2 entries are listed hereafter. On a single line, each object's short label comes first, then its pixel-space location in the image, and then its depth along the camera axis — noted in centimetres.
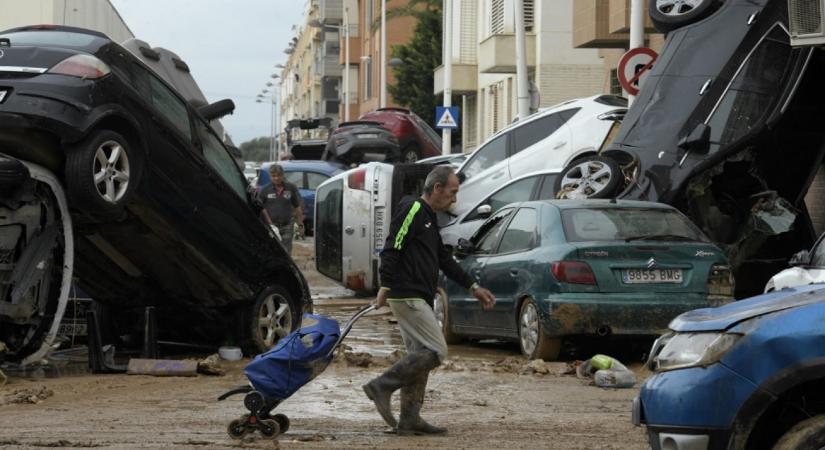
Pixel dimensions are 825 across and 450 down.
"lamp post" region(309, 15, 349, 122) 8365
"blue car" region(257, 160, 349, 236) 3669
